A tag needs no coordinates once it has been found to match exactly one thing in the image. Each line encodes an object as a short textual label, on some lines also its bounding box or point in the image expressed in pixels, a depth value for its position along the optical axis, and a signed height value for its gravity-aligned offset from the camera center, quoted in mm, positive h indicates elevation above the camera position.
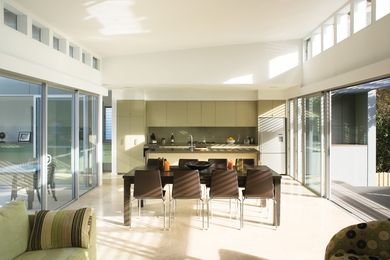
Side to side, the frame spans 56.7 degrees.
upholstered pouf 3143 -999
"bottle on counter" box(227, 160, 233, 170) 5976 -597
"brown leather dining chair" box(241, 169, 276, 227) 5301 -827
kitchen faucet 9991 -383
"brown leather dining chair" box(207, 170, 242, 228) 5320 -830
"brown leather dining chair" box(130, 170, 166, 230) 5340 -834
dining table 5352 -827
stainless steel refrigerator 10305 -343
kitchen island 8086 -566
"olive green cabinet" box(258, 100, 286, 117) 10344 +601
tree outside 9672 -369
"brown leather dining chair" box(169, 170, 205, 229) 5309 -830
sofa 3066 -939
